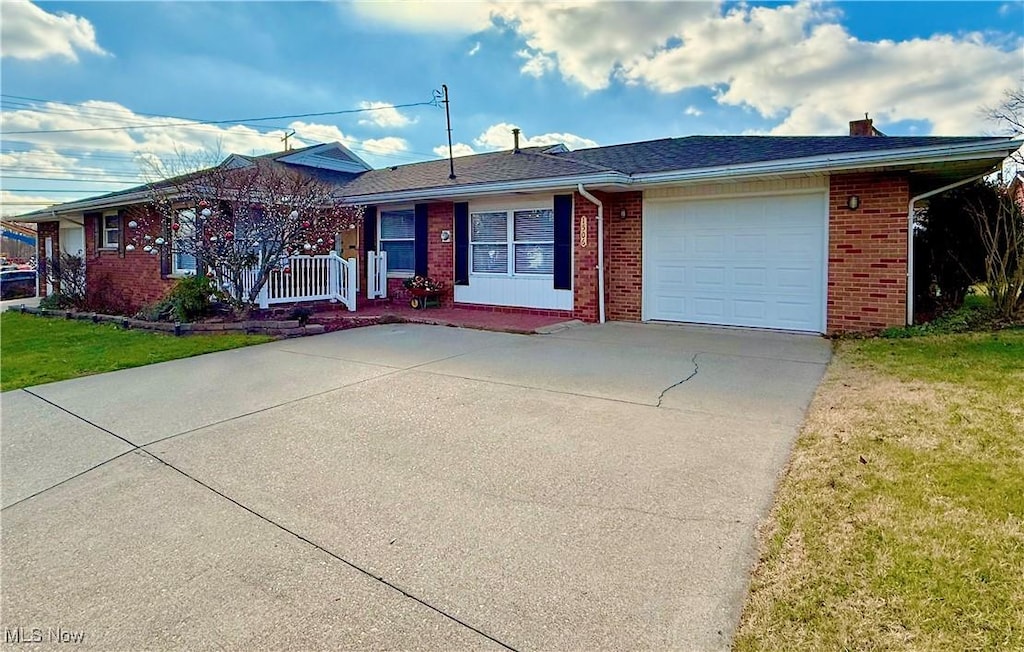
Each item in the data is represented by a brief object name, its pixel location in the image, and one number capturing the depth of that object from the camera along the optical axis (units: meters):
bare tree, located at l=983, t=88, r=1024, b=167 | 9.46
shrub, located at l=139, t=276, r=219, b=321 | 10.06
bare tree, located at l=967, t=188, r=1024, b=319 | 8.02
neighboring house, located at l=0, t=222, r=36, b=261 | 24.76
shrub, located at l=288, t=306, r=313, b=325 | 10.03
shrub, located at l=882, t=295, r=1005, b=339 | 7.62
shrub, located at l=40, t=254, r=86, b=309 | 13.91
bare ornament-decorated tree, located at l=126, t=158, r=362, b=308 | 9.75
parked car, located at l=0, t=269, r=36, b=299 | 21.80
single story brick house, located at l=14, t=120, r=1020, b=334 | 7.98
